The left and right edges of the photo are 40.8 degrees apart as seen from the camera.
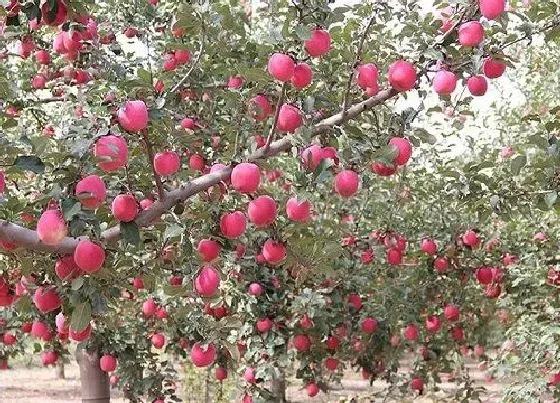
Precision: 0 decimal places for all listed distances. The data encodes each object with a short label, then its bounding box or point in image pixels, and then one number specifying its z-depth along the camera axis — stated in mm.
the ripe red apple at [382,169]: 2540
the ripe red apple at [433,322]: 6547
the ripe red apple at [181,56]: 3633
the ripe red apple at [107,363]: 5047
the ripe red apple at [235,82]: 3475
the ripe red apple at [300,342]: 5703
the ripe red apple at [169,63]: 3582
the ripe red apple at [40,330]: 4223
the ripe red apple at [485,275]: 5758
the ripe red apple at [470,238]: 5621
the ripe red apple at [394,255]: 5344
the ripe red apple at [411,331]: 6336
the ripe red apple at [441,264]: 5871
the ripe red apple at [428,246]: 5637
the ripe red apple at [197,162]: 3418
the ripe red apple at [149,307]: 4734
